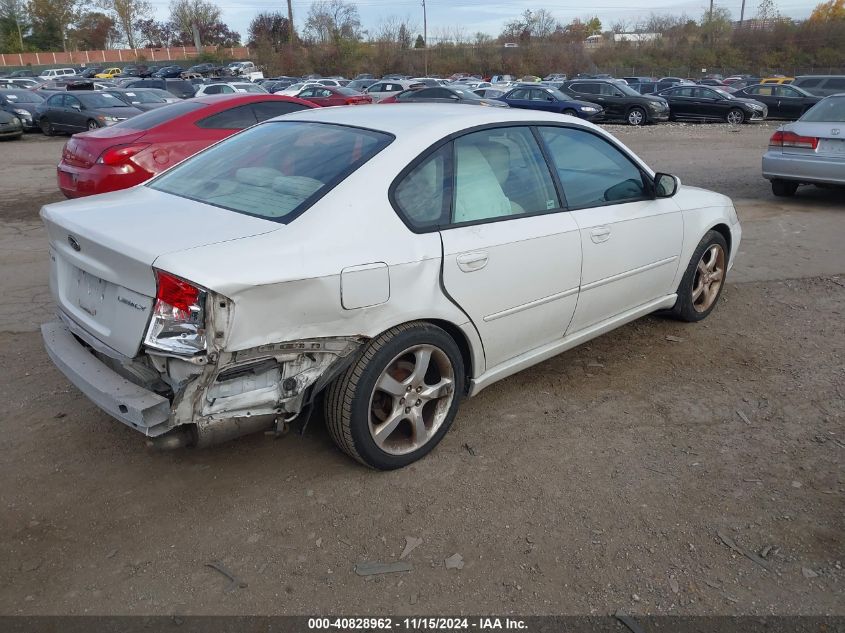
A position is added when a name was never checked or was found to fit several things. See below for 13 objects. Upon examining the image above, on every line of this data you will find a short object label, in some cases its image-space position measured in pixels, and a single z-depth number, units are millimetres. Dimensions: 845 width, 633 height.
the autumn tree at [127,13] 89188
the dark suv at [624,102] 22781
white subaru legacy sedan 2701
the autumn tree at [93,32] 87438
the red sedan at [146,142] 7145
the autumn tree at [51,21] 83125
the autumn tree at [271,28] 79500
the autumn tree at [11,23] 80562
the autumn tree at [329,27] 66438
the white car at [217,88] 24086
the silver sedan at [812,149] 8961
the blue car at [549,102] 21625
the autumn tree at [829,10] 73994
